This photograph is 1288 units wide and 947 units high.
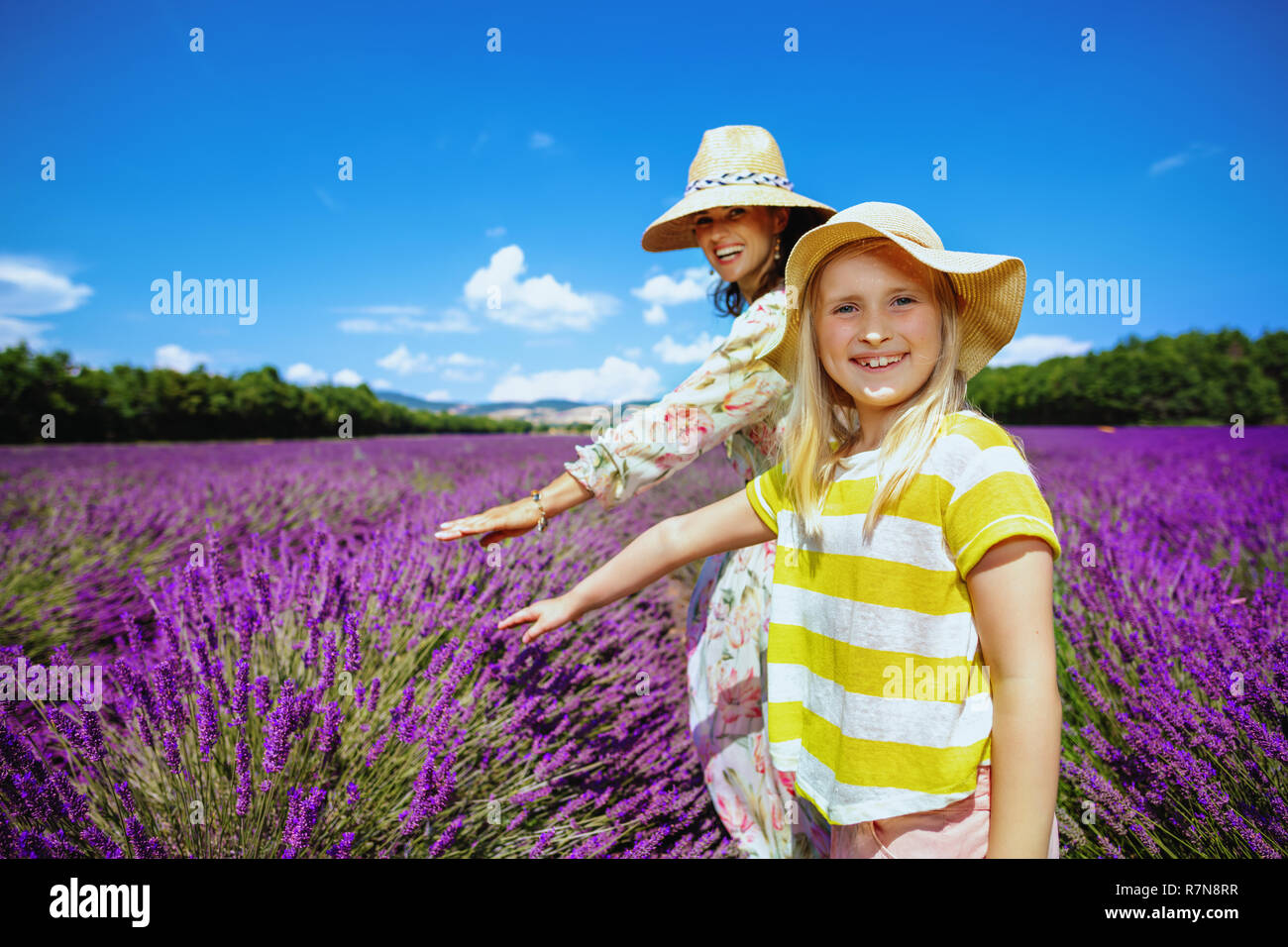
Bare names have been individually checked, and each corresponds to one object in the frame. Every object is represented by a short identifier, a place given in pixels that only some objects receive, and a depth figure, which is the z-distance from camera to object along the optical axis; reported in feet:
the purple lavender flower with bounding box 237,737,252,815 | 3.30
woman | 3.92
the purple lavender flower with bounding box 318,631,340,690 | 3.88
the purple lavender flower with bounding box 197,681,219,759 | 3.41
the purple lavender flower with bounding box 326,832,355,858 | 3.43
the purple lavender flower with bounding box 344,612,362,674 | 3.92
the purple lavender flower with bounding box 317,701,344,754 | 3.65
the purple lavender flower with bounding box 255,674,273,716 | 3.54
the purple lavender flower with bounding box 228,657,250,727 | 3.72
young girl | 2.34
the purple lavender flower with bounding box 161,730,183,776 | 3.34
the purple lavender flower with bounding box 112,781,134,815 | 3.29
